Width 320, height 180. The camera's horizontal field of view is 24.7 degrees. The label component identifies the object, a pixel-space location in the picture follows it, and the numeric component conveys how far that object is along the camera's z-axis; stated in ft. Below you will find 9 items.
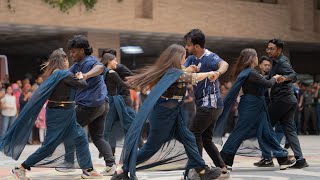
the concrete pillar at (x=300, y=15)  94.53
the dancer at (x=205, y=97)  29.40
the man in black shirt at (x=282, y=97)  35.60
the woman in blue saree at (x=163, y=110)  26.22
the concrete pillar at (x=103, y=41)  78.74
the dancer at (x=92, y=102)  31.86
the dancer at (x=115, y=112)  38.83
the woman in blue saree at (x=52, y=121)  29.94
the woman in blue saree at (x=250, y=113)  33.50
